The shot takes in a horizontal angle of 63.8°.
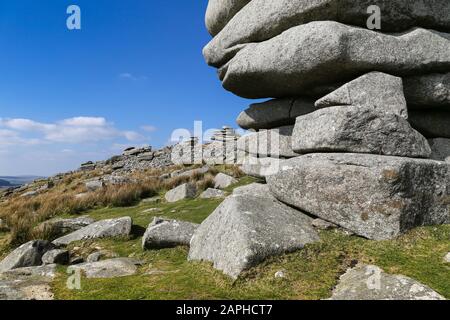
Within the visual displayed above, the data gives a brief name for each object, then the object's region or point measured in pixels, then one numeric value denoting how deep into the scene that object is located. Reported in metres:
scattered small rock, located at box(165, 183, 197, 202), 20.86
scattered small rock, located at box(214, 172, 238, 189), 22.21
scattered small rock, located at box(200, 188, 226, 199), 19.05
